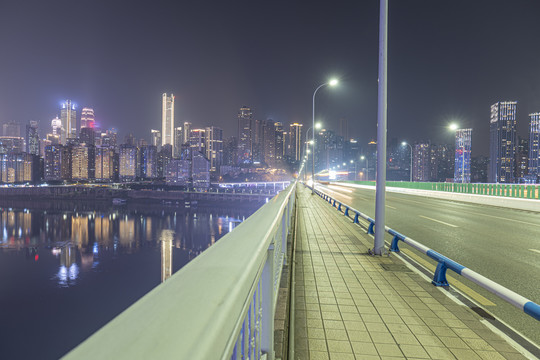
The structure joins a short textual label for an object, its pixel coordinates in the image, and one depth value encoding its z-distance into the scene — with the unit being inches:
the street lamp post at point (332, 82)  919.5
